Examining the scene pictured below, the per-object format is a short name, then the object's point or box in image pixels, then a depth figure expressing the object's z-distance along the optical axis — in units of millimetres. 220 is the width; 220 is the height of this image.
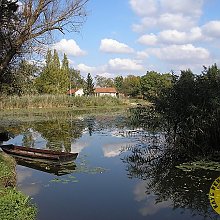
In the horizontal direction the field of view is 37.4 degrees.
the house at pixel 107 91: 105562
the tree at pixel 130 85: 82750
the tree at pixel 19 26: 12094
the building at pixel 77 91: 96588
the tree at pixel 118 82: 112769
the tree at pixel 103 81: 133000
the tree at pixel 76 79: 104750
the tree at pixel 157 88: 15678
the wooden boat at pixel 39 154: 13918
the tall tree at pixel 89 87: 86900
